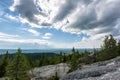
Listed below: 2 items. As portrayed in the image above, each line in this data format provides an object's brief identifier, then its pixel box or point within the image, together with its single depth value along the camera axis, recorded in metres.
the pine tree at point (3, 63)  30.05
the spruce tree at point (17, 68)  19.24
